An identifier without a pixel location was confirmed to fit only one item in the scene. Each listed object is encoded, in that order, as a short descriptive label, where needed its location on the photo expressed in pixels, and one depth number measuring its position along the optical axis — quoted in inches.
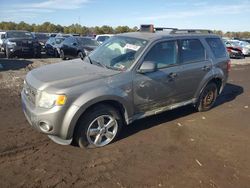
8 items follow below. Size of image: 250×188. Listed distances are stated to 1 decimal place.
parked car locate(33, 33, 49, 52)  735.3
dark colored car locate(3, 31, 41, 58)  430.2
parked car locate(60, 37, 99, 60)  424.0
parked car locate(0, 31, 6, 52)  502.7
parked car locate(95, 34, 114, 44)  550.3
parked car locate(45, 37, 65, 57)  504.7
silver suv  119.5
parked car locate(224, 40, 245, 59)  661.1
